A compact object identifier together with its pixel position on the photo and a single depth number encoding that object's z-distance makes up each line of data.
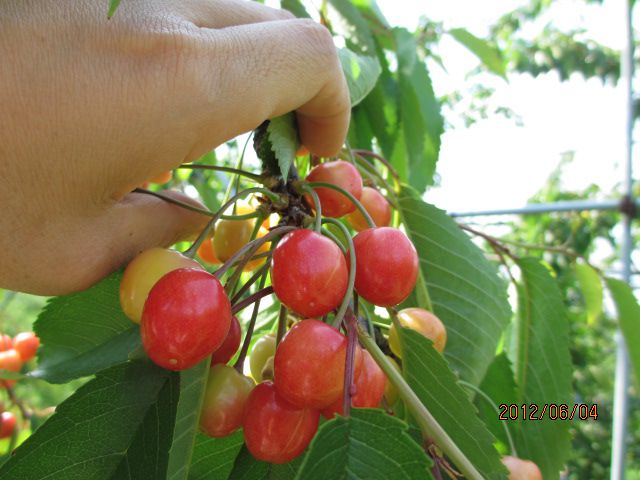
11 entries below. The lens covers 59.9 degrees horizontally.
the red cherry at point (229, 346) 0.17
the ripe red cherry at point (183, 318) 0.13
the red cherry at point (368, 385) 0.13
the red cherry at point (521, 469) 0.19
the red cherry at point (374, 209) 0.22
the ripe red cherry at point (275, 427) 0.14
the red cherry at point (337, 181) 0.19
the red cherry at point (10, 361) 0.42
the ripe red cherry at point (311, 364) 0.13
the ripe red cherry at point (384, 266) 0.15
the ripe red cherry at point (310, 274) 0.14
